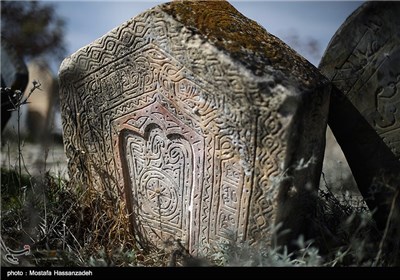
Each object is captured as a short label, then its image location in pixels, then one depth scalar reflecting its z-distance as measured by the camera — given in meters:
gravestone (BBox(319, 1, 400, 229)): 3.58
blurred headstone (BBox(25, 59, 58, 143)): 9.78
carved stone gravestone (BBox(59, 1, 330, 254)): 2.96
